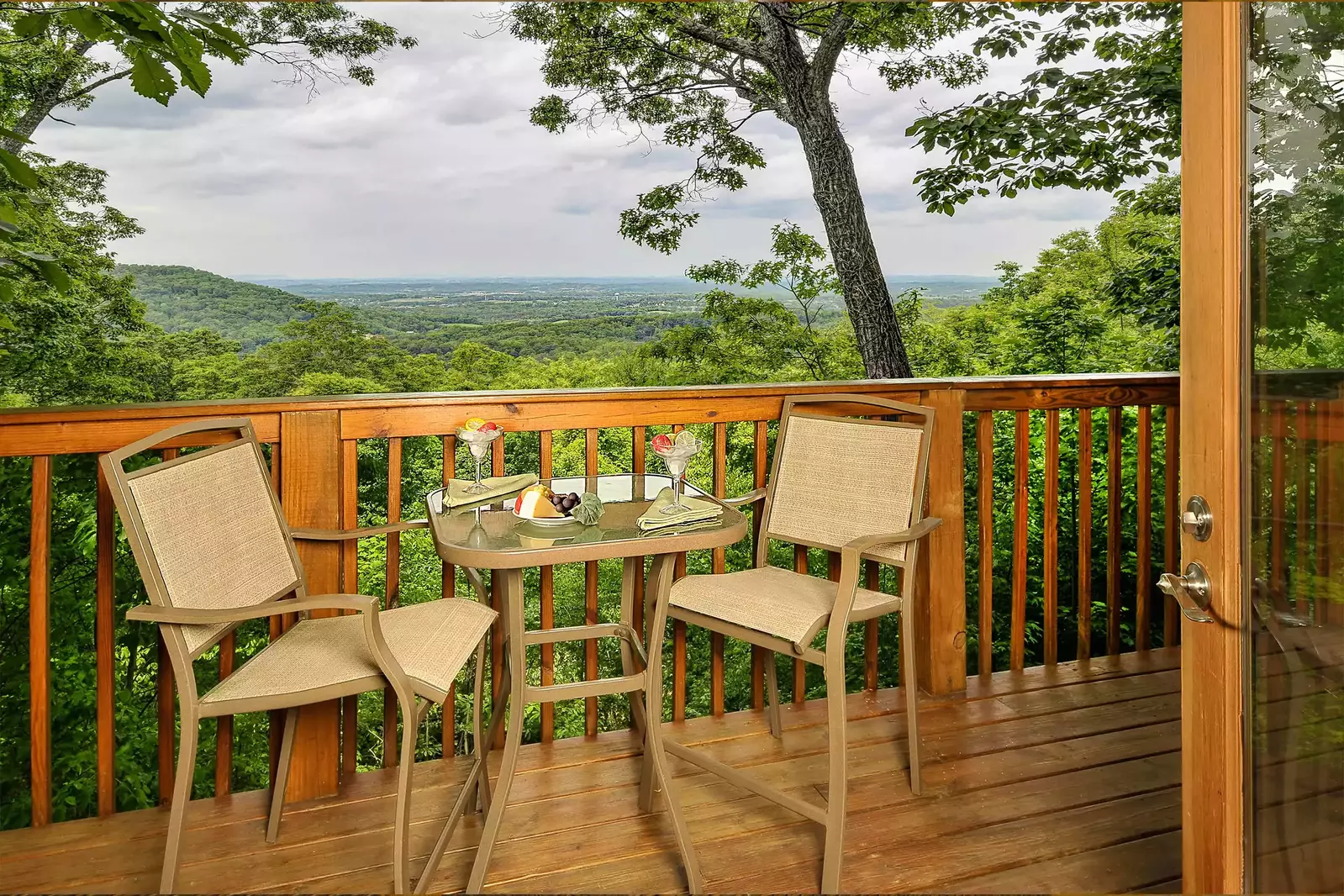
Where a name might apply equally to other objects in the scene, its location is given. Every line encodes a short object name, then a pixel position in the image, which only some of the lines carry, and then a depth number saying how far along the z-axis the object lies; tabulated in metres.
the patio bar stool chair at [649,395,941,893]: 2.06
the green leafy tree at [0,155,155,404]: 6.11
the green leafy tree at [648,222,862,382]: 7.49
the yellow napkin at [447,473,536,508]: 2.20
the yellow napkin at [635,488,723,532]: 2.00
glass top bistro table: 1.84
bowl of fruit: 2.08
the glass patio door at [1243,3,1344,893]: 1.17
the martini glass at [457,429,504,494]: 2.23
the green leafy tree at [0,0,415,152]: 6.09
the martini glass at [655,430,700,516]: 2.24
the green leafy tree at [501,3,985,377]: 6.75
